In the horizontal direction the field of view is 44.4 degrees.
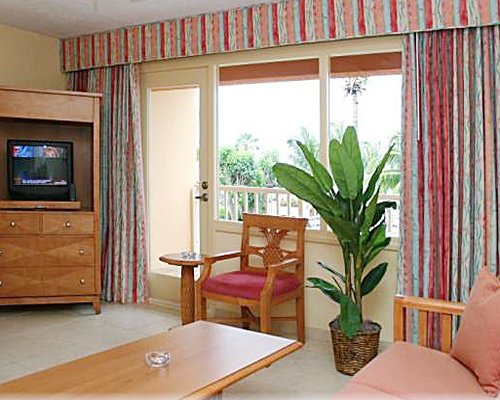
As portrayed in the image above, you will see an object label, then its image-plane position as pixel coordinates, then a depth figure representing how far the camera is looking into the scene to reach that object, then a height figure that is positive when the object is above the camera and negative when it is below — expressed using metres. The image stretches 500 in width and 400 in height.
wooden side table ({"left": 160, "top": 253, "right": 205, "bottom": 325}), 4.29 -0.68
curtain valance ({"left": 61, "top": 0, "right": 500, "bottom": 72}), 3.58 +1.17
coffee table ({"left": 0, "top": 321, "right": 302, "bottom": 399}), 2.18 -0.68
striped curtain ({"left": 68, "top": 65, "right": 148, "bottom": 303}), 5.19 +0.06
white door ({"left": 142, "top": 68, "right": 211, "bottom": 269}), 4.92 +0.31
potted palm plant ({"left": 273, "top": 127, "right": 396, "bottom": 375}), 3.48 -0.17
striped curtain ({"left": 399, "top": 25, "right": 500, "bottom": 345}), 3.51 +0.19
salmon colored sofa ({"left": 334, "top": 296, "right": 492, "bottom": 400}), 2.23 -0.70
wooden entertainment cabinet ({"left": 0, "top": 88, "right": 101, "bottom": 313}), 4.75 -0.33
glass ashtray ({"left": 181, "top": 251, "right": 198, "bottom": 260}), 4.29 -0.44
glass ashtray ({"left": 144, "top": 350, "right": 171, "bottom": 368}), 2.42 -0.66
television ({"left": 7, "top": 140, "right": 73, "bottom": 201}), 4.92 +0.21
